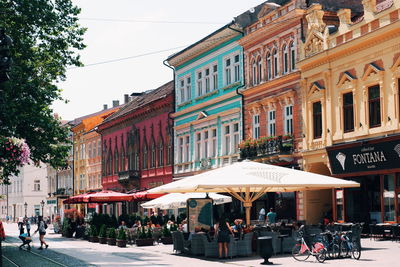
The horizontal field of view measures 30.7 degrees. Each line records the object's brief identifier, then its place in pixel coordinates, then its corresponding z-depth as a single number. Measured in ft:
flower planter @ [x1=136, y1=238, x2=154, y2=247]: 108.58
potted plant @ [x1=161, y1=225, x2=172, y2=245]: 111.04
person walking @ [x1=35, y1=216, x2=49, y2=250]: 107.45
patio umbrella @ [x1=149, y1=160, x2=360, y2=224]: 74.28
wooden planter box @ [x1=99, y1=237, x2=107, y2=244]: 118.21
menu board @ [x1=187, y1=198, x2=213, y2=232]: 90.58
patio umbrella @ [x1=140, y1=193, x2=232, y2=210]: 110.93
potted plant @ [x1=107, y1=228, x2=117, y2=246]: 112.78
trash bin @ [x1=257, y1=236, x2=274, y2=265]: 67.26
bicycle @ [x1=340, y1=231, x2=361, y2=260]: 68.25
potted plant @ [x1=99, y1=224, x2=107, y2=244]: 118.43
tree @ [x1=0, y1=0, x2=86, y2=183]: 87.66
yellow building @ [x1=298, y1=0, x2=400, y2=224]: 93.45
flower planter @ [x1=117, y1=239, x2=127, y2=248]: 107.45
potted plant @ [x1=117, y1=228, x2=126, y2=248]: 107.45
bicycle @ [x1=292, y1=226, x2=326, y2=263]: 66.64
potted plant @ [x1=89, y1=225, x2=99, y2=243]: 123.42
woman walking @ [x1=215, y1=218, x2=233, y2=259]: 75.15
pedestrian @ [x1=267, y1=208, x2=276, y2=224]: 114.95
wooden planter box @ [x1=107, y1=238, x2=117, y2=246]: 112.68
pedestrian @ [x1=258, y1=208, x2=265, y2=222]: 121.19
